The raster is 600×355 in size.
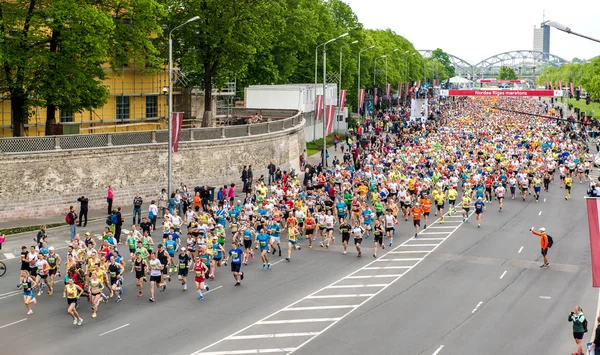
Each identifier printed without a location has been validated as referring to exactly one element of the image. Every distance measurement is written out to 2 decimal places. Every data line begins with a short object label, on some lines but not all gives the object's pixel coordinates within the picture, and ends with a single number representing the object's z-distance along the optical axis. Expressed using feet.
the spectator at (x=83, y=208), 114.32
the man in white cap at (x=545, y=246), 94.43
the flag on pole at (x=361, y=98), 267.59
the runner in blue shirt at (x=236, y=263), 83.30
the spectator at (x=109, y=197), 122.42
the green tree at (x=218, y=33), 164.14
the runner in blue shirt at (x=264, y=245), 92.39
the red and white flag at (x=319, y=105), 191.62
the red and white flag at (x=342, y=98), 213.30
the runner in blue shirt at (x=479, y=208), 122.72
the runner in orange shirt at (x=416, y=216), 113.50
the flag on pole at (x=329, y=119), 196.03
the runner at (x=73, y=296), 69.87
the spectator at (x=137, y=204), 114.21
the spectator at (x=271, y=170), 158.94
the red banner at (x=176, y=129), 124.67
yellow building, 153.69
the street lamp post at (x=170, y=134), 123.64
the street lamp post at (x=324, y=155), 181.47
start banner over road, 387.59
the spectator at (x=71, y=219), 104.12
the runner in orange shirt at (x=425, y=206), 119.75
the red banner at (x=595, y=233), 59.93
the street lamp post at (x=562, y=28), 65.31
